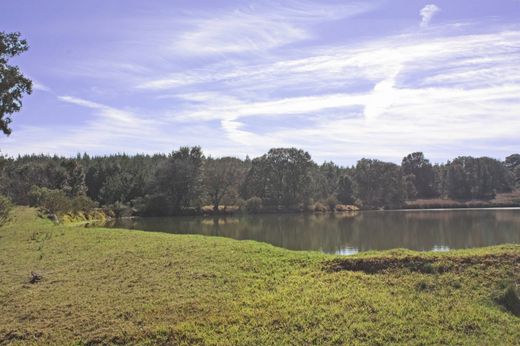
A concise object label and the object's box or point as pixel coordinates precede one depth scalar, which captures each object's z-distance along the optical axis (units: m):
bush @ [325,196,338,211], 72.64
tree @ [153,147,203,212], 62.16
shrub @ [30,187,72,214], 36.72
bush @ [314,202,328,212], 70.88
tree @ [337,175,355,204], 79.94
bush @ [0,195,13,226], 26.27
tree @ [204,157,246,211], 69.62
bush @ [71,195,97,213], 43.23
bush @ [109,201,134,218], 57.62
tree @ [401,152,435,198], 95.94
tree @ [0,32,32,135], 20.08
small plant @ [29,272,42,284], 12.83
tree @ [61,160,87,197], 56.66
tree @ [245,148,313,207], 74.44
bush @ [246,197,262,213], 67.20
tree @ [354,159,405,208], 82.25
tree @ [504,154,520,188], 106.50
